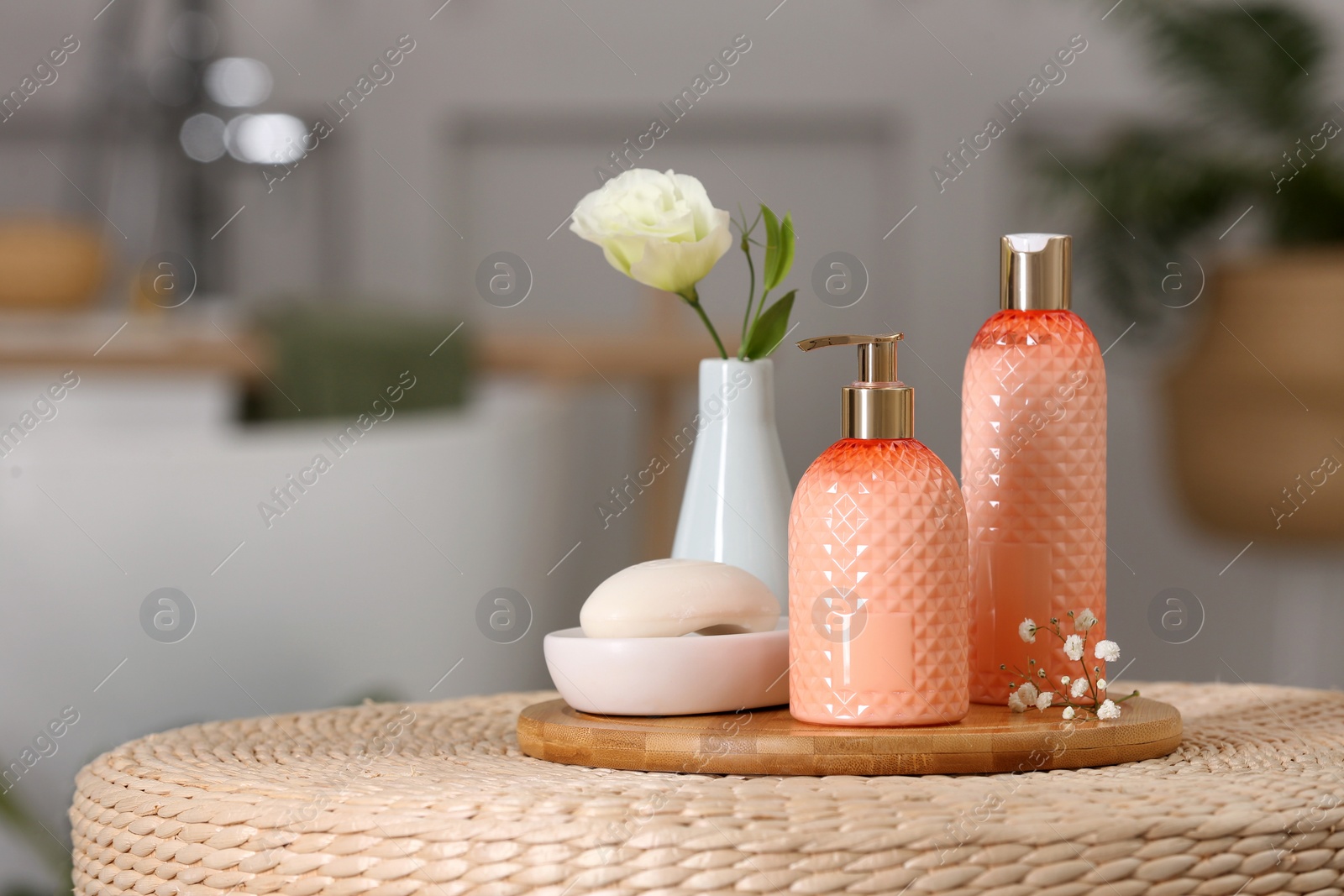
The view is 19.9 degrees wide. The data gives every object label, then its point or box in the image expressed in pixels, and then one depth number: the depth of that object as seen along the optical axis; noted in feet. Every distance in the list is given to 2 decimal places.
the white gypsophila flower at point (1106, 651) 5.59
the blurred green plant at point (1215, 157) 14.34
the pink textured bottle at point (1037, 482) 5.66
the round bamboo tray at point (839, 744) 5.38
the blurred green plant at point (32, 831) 7.79
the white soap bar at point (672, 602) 5.55
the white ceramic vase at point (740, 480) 5.85
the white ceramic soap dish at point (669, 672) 5.52
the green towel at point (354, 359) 12.38
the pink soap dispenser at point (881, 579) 5.44
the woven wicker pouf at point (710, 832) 5.09
